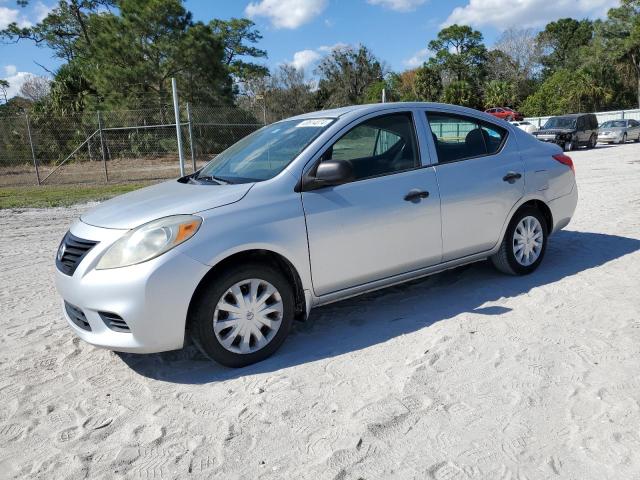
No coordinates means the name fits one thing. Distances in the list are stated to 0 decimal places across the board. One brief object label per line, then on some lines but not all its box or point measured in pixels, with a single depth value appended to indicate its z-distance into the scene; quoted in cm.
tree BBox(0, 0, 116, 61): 3272
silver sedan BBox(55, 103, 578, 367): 325
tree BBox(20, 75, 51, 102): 4620
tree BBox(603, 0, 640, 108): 4388
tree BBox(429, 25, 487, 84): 6084
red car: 4000
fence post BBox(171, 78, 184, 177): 1157
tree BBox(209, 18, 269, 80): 4507
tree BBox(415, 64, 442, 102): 5391
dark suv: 2333
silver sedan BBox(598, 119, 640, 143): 2678
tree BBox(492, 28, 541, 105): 5838
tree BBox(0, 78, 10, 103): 4325
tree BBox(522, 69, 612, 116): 4353
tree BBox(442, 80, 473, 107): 5178
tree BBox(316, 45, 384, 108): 5609
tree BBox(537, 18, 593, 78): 6206
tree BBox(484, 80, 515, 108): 5047
